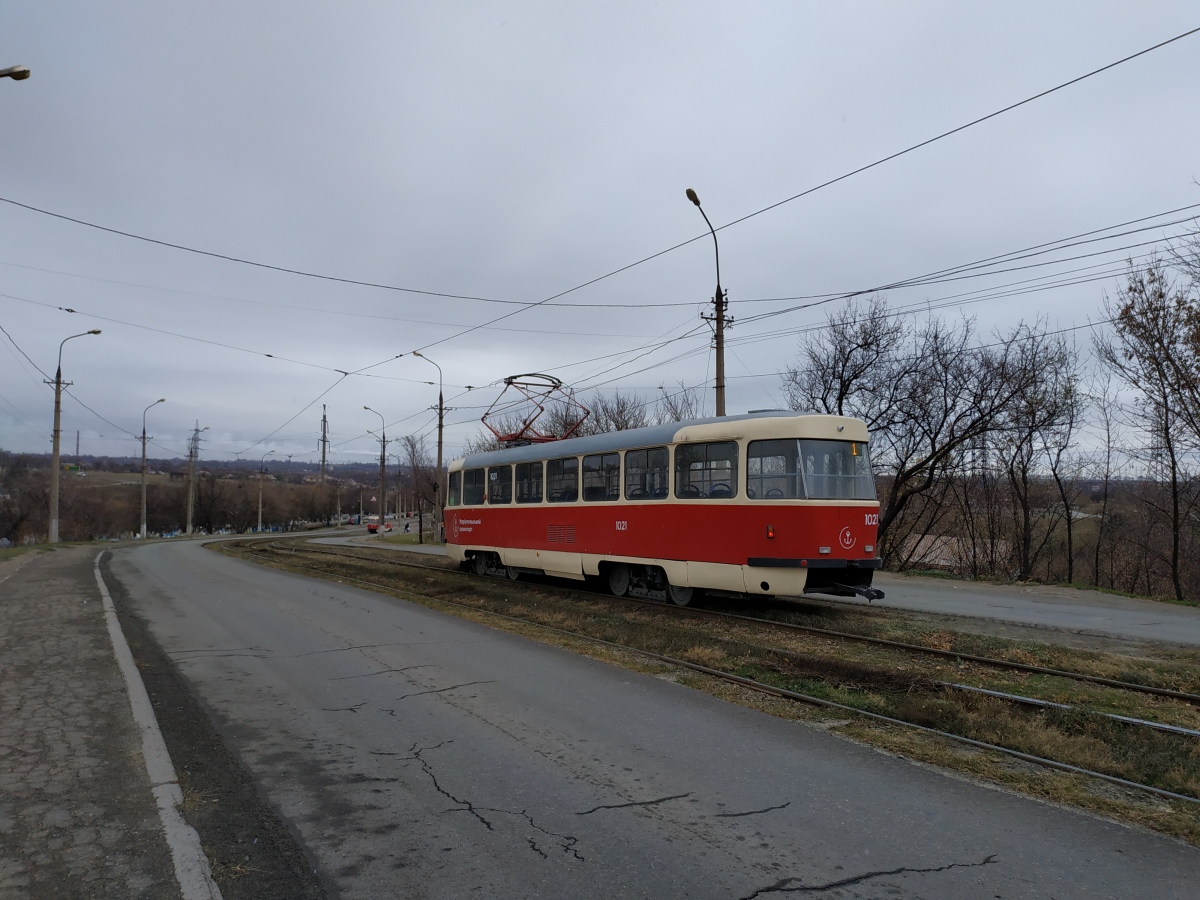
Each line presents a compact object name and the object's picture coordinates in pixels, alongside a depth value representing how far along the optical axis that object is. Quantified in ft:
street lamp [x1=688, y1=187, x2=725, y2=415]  56.61
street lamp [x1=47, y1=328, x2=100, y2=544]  119.36
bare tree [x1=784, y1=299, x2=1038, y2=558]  80.23
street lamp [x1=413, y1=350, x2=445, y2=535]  122.05
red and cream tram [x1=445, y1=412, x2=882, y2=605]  37.83
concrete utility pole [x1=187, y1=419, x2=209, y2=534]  230.27
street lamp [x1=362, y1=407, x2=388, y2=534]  195.93
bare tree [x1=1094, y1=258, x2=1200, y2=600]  60.75
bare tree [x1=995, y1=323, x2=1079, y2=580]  79.25
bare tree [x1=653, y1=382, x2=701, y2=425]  135.03
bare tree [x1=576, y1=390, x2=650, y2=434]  145.59
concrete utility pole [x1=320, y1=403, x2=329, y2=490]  304.15
